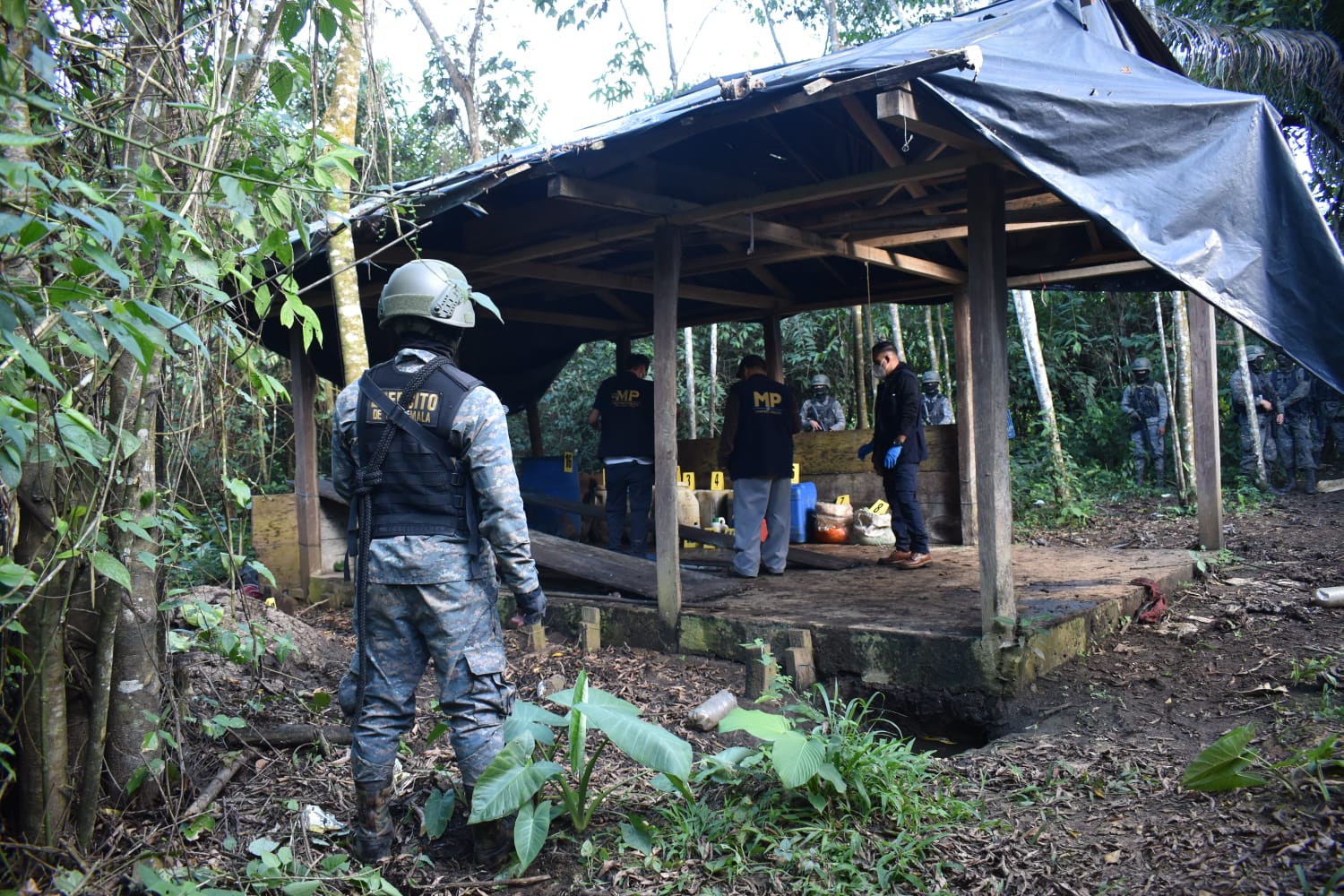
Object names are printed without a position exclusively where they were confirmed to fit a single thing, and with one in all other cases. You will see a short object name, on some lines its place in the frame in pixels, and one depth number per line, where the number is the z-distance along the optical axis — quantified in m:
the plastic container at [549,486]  10.75
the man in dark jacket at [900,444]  7.60
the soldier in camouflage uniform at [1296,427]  12.73
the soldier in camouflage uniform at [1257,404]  13.11
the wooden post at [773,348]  9.93
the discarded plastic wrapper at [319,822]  3.63
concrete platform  5.14
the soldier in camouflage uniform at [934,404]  12.63
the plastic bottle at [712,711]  4.93
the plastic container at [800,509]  9.81
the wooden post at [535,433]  12.23
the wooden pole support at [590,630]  6.54
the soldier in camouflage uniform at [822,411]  12.70
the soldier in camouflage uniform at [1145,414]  14.12
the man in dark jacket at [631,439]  8.88
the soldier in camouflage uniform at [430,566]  3.46
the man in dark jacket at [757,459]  7.54
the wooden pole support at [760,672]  5.30
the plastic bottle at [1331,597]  6.10
